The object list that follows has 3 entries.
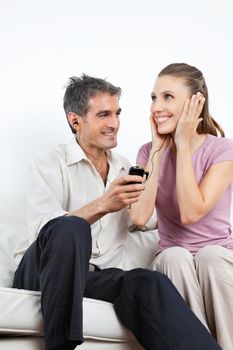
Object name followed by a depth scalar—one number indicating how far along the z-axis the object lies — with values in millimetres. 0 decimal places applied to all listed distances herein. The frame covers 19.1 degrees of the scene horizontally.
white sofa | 2053
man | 1985
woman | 2230
